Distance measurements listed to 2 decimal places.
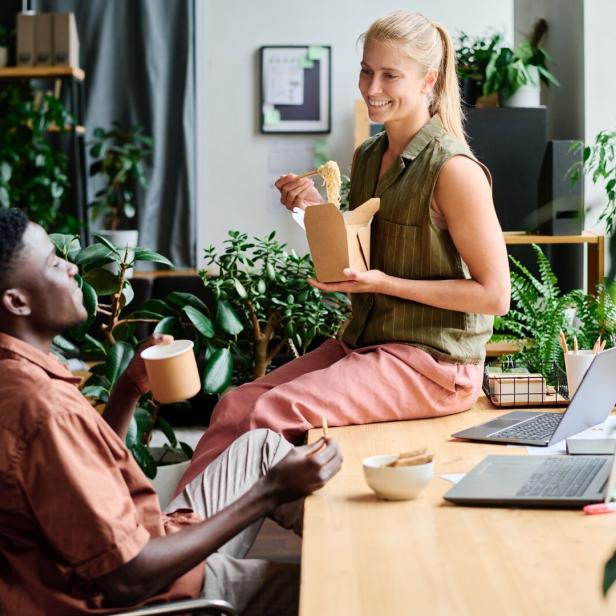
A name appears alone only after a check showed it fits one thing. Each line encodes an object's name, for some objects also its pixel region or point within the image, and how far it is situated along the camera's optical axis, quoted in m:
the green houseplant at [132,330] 2.76
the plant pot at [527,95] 3.90
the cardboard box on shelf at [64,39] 5.89
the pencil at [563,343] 2.30
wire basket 2.29
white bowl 1.52
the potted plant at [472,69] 4.02
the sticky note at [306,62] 6.64
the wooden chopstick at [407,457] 1.57
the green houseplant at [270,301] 3.15
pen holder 2.27
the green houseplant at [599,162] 3.34
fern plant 2.71
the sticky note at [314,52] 6.62
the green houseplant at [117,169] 6.48
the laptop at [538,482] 1.49
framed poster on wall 6.65
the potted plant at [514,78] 3.89
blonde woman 2.15
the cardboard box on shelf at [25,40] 5.86
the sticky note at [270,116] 6.71
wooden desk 1.15
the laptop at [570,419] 1.79
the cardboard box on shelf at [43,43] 5.90
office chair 1.30
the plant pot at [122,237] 6.00
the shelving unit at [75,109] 5.80
